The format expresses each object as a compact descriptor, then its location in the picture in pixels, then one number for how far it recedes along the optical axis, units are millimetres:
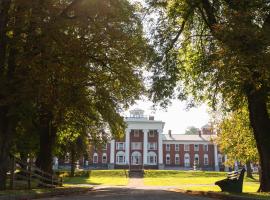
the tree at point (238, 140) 34562
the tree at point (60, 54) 16344
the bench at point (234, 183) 16755
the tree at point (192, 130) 156425
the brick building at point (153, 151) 91250
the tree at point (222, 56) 15484
